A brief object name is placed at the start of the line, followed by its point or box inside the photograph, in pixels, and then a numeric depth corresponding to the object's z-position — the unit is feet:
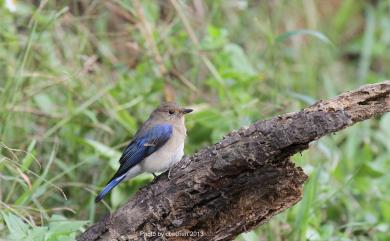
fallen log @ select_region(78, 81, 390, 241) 24.09
